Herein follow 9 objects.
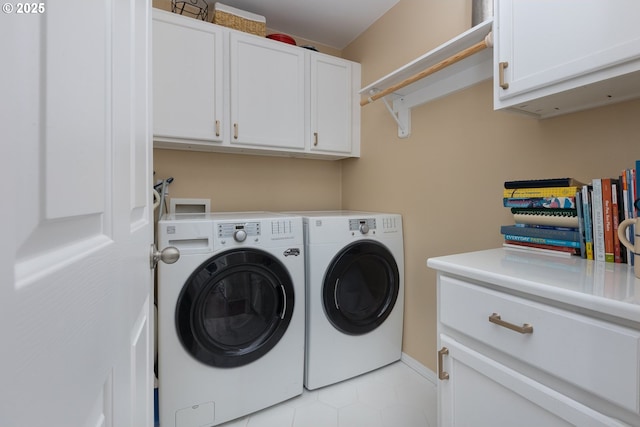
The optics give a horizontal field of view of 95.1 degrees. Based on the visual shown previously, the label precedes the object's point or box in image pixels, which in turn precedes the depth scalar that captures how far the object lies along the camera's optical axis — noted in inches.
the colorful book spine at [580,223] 39.9
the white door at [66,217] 8.1
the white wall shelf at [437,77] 51.8
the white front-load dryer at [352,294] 65.2
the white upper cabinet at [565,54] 30.8
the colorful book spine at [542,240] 40.9
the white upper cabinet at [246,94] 65.7
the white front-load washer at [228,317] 52.9
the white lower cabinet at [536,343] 23.9
